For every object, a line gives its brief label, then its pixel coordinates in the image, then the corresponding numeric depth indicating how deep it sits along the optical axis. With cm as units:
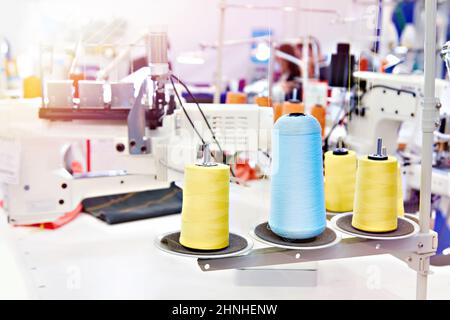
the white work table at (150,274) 211
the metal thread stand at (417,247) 155
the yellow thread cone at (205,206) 149
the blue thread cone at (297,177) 149
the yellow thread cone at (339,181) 202
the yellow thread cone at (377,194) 162
